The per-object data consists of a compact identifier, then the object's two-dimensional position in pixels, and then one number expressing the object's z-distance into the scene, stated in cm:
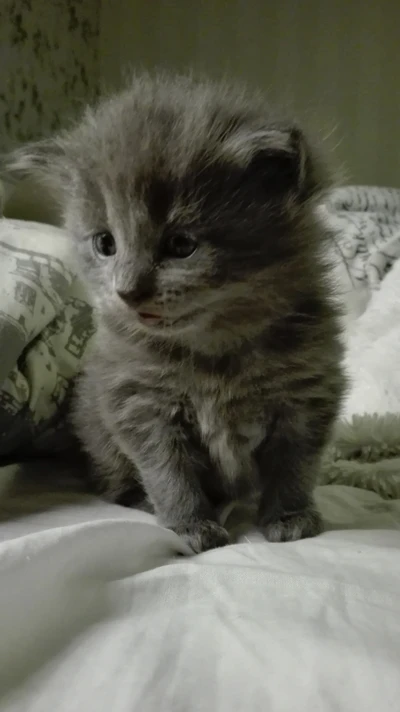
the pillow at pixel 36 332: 27
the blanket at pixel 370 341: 30
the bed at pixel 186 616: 17
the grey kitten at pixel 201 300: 22
